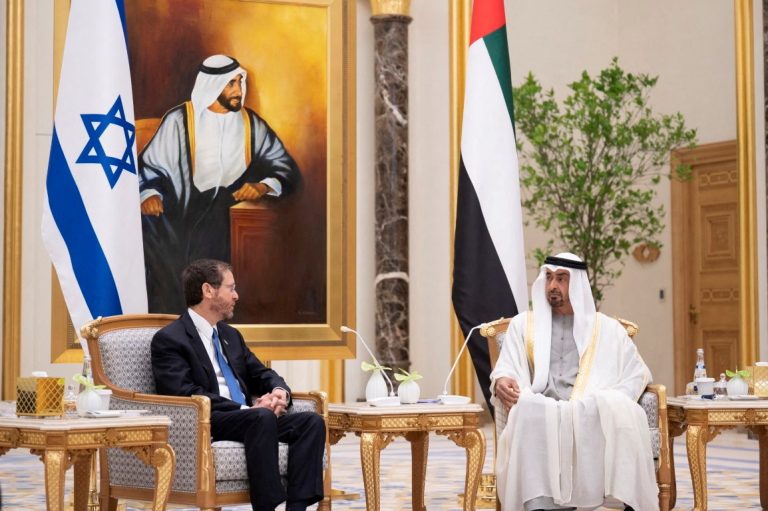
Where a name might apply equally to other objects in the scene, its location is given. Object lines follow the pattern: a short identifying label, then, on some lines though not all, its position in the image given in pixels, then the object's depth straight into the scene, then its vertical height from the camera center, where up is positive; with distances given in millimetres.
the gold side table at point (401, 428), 5598 -596
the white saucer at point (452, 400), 5861 -484
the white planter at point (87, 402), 4859 -402
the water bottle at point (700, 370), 6339 -388
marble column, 11250 +1041
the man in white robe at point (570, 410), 5406 -496
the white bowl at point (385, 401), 5754 -481
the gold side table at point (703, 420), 5914 -593
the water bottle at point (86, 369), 5094 -295
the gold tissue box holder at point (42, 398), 4754 -379
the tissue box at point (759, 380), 6311 -431
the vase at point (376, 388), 5863 -429
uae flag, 6781 +511
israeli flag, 5914 +550
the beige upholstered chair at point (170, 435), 4926 -523
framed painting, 8352 +939
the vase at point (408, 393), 5836 -448
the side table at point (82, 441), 4543 -528
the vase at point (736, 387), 6219 -458
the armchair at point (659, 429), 5656 -601
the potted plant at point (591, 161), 10445 +1100
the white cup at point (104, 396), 4934 -387
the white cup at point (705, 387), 6227 -457
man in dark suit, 4996 -393
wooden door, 11711 +298
